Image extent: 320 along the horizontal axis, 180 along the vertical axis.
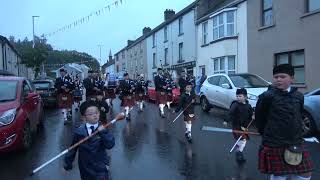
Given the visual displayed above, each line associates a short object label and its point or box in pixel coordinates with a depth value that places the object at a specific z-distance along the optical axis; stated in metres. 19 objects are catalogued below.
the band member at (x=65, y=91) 8.48
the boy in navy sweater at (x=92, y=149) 2.77
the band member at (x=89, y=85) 6.87
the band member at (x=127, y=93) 8.96
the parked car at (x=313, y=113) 6.03
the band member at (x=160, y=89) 9.47
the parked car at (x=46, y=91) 11.58
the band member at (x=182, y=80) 9.97
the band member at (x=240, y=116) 4.66
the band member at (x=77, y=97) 10.42
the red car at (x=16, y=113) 4.85
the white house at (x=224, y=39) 13.84
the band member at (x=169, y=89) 10.08
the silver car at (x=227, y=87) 8.29
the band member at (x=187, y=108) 5.97
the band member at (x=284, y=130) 2.71
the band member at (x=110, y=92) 10.68
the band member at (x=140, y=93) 10.41
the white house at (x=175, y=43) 19.03
